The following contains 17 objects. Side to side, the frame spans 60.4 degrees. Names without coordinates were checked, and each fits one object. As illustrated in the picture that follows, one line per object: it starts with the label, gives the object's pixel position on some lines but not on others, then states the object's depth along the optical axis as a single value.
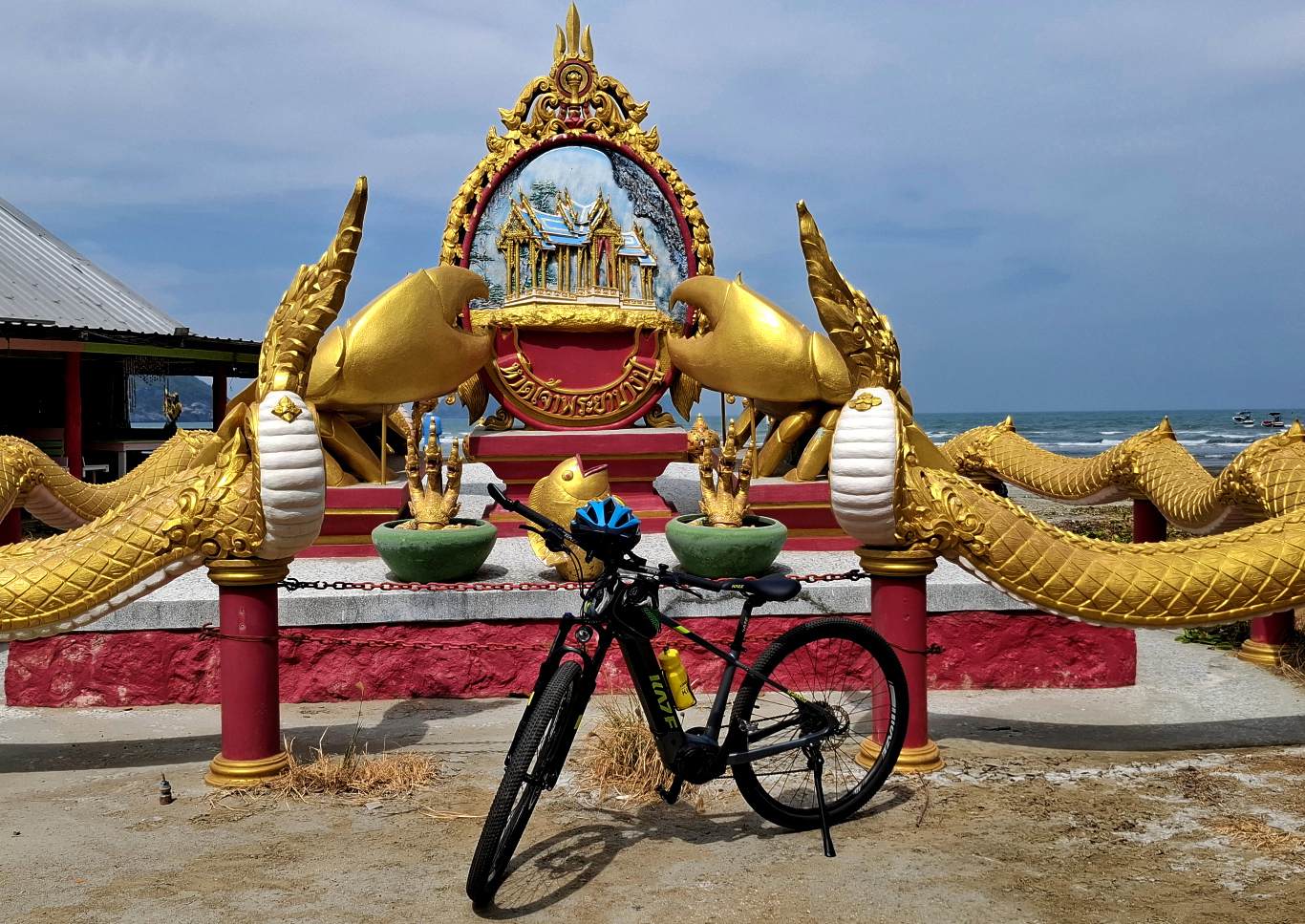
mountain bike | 3.82
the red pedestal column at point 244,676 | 5.07
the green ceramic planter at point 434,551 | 6.87
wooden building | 15.30
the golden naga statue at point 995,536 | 5.05
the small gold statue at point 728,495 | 7.21
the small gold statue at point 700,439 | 9.04
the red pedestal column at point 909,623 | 5.19
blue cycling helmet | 4.14
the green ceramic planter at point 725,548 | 6.96
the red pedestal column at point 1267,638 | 7.62
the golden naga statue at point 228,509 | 4.98
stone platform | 6.62
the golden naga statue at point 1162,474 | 6.09
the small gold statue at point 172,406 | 17.53
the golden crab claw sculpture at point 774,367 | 8.73
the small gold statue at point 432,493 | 7.19
